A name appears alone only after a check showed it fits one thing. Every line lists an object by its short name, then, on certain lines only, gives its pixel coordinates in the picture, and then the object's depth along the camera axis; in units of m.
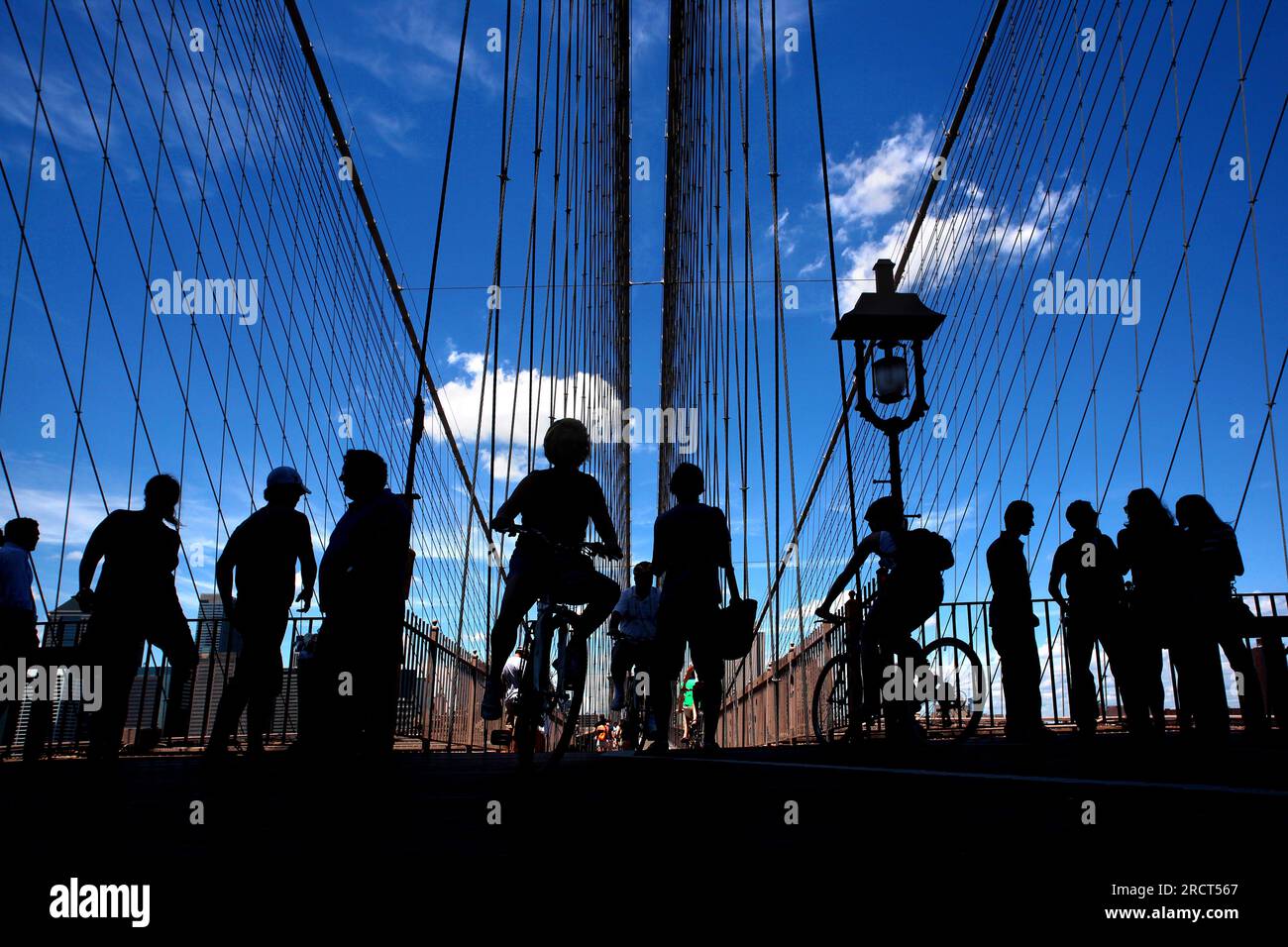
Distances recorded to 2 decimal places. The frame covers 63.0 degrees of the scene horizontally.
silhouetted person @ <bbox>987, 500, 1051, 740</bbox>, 5.25
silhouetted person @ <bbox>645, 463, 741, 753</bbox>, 4.32
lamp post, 5.72
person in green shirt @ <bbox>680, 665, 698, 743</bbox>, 9.53
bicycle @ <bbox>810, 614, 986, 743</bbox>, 5.06
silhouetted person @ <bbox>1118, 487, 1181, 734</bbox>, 4.39
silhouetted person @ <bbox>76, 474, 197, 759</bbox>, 3.77
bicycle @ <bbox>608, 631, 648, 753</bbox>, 5.87
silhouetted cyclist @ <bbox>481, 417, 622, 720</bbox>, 3.30
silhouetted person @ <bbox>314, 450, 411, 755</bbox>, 3.60
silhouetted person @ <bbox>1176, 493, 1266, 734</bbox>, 4.32
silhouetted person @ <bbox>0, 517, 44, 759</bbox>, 4.68
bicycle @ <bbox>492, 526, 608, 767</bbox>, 3.30
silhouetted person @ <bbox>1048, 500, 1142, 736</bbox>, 4.84
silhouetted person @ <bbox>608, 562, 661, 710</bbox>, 5.89
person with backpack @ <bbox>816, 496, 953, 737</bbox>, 4.75
